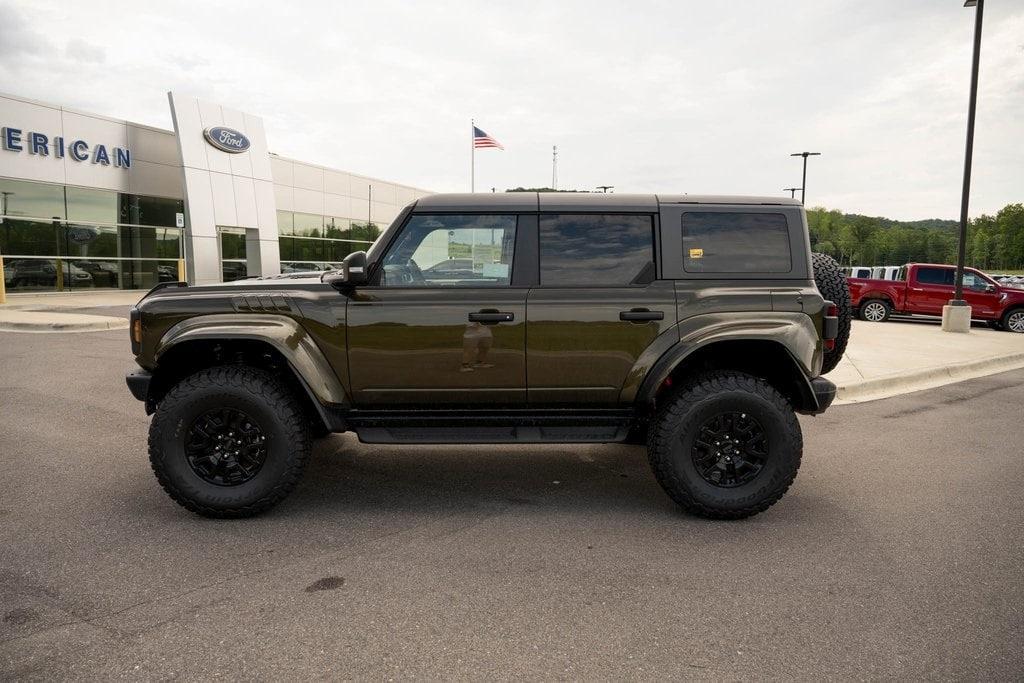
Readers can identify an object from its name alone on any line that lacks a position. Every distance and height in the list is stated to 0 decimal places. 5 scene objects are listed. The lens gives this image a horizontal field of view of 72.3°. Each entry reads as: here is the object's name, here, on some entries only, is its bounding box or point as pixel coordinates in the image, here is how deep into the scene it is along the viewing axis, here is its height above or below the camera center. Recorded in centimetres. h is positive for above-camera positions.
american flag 2848 +479
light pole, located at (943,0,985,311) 1515 +242
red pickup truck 1711 -82
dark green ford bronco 409 -50
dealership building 2117 +198
